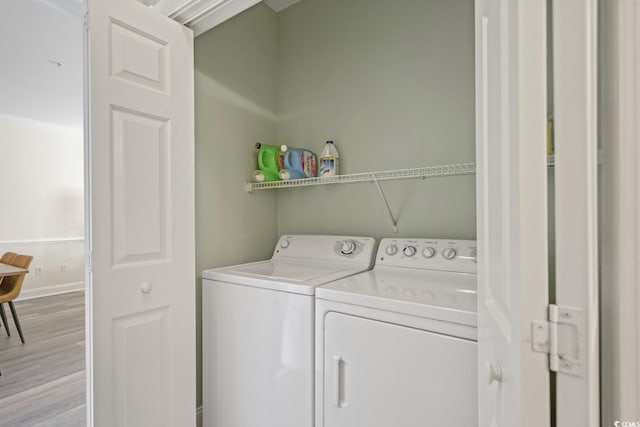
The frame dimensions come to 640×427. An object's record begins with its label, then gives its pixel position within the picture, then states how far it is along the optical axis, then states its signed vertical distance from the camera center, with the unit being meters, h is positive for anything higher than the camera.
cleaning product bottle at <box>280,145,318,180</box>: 2.05 +0.33
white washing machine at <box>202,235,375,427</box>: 1.37 -0.59
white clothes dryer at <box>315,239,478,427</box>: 1.02 -0.50
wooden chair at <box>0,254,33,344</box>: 2.95 -0.72
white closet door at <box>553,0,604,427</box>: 0.48 +0.02
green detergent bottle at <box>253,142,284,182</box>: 2.10 +0.34
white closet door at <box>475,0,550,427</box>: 0.52 +0.00
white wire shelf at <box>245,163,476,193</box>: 1.61 +0.21
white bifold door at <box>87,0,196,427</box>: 1.25 -0.02
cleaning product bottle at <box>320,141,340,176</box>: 2.00 +0.34
